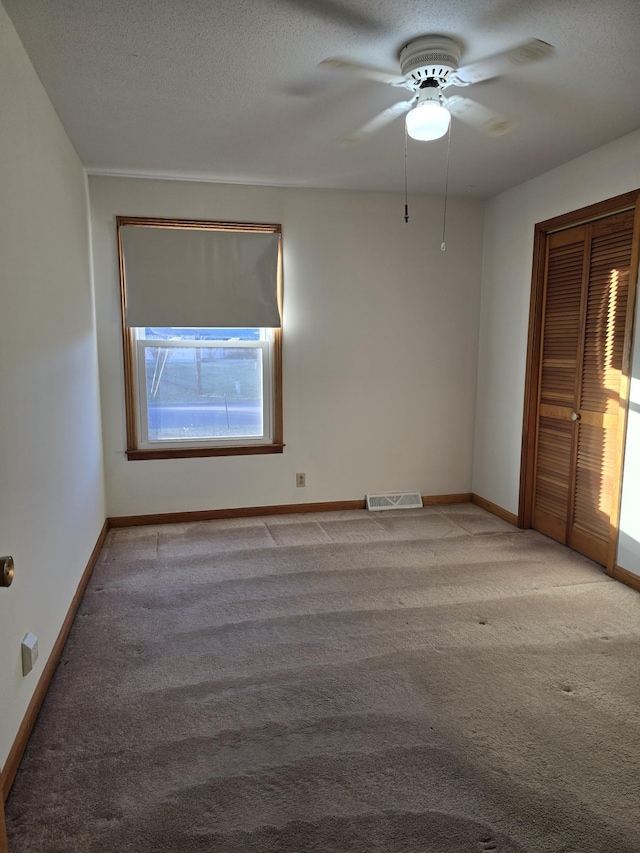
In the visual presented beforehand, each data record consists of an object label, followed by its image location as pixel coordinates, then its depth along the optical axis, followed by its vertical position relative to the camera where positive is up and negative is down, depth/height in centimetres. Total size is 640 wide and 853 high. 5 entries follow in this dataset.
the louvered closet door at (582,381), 328 -21
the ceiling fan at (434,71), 217 +114
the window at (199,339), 396 +5
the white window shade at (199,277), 394 +49
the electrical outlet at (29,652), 191 -105
